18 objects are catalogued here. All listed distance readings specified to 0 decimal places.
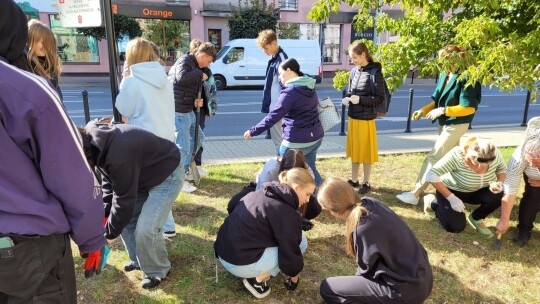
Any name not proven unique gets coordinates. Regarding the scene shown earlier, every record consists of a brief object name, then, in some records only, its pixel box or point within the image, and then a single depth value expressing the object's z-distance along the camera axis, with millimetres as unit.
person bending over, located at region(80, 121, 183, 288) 2213
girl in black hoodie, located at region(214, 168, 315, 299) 2688
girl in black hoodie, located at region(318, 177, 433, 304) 2398
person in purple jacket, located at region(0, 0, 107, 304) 1520
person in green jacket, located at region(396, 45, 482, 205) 4105
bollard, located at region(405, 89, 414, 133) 8570
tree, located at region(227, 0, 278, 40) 21984
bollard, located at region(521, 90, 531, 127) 9234
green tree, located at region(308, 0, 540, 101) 3176
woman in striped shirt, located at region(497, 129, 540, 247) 3293
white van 17516
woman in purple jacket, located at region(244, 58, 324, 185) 4074
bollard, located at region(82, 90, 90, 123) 6539
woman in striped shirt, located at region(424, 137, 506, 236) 3691
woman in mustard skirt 4520
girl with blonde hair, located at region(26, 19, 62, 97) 3176
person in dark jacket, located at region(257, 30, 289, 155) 4859
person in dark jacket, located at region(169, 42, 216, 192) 4676
